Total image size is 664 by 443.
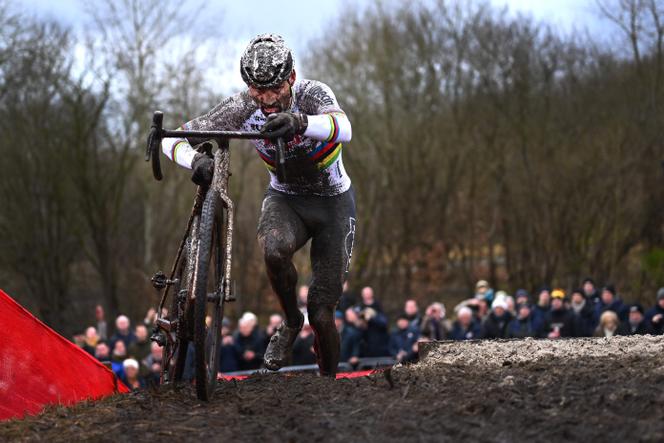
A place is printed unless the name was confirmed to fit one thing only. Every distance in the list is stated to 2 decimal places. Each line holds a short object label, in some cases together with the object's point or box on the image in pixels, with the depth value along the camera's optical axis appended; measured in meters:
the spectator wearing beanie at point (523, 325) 16.09
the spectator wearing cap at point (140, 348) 16.23
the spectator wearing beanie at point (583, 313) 15.82
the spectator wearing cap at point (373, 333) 15.64
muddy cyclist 7.38
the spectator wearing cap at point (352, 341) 15.45
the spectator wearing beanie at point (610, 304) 15.65
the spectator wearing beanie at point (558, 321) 15.95
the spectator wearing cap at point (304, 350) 15.21
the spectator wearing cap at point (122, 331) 16.39
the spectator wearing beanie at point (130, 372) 13.58
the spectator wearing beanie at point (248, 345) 15.05
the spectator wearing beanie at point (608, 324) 14.09
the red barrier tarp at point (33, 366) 7.73
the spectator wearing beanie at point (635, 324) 13.98
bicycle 6.58
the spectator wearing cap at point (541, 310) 16.41
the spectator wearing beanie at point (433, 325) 16.16
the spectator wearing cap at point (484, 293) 19.64
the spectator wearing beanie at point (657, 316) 13.97
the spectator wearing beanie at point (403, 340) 15.69
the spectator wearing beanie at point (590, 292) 16.86
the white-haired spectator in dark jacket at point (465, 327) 16.38
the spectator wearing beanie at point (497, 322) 16.09
